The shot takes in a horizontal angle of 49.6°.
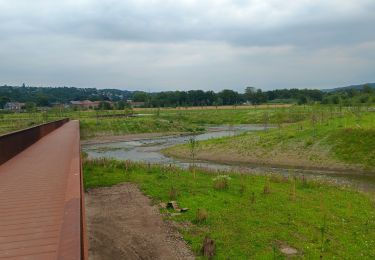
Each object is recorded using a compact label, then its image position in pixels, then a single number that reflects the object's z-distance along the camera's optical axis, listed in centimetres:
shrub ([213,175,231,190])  2088
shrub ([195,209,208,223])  1549
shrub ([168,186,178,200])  1891
